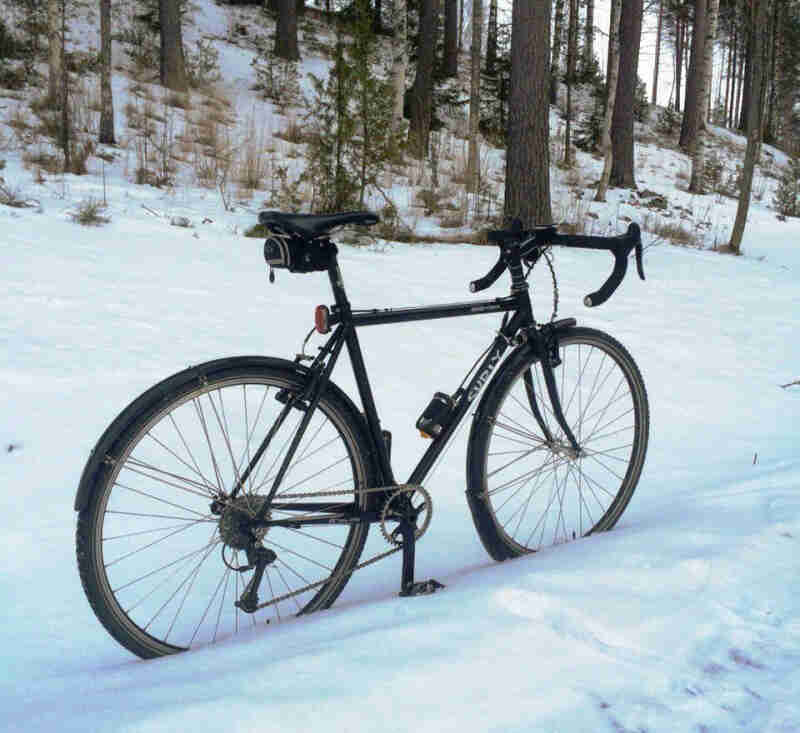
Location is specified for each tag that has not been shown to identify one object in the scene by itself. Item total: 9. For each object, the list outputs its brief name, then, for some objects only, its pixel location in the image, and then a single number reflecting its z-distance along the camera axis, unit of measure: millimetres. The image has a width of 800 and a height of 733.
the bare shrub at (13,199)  5867
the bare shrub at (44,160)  7652
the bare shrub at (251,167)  8766
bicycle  2057
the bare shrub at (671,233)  10023
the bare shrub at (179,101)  12320
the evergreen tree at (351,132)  7145
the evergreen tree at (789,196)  14272
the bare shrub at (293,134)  11648
